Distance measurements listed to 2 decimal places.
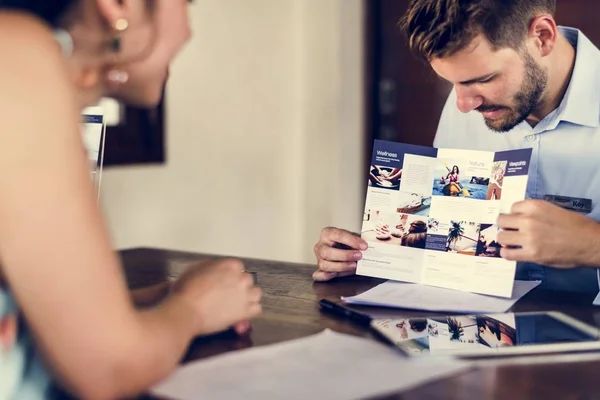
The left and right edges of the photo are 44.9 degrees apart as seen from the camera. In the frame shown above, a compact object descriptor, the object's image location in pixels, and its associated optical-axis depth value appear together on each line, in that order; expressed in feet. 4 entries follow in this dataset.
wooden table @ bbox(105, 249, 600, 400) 2.78
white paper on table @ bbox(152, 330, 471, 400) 2.76
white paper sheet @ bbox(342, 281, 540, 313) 3.96
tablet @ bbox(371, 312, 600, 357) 3.22
